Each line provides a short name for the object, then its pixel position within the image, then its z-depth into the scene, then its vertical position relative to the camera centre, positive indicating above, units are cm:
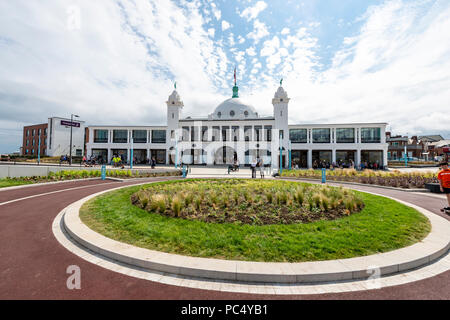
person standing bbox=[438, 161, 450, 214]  738 -46
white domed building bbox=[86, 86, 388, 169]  3819 +515
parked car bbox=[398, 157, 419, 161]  6200 +231
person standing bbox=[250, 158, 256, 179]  1939 -30
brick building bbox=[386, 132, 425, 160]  6806 +640
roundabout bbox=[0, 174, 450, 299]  298 -195
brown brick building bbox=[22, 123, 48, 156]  5738 +712
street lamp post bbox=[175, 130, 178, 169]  4210 +448
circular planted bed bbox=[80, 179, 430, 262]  413 -166
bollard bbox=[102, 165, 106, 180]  1724 -85
